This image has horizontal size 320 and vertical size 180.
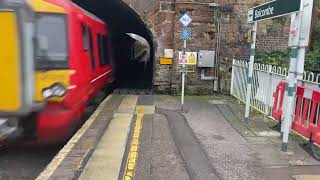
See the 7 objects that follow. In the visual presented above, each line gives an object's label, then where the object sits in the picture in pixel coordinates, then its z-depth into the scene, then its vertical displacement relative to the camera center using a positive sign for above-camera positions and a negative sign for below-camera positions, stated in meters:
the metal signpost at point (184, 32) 6.40 +0.63
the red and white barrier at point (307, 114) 4.13 -1.00
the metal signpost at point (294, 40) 3.87 +0.28
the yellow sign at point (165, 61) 7.94 -0.16
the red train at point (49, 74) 2.85 -0.26
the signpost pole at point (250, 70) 5.23 -0.29
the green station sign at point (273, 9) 3.97 +0.86
